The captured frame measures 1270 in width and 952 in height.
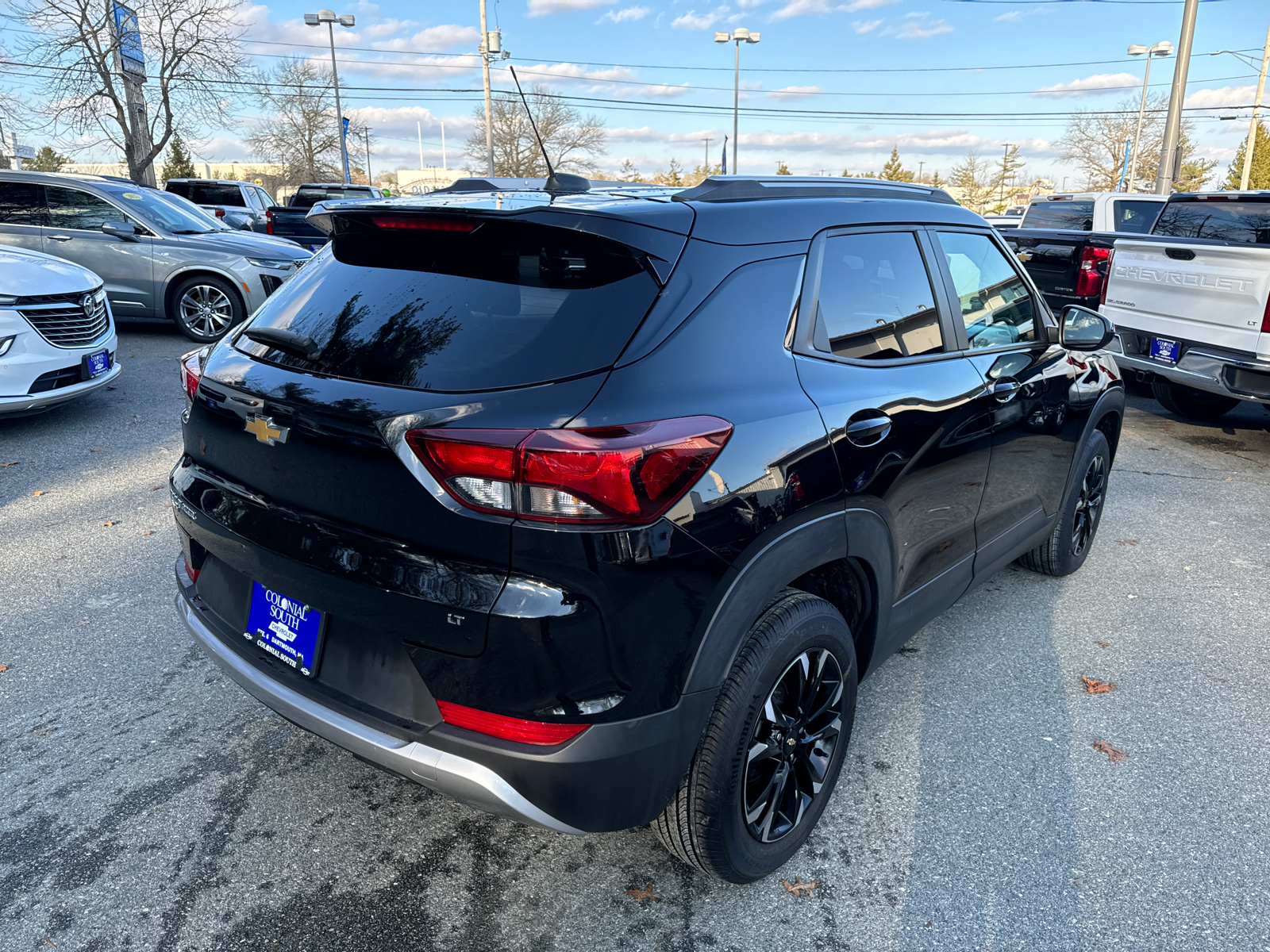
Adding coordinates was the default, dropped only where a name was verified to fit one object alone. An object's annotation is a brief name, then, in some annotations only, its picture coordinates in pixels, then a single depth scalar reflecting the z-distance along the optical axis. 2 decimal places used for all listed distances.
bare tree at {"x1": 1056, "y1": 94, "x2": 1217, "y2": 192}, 58.69
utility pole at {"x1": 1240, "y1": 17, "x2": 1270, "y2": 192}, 36.06
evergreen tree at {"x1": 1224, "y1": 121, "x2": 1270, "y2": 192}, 53.23
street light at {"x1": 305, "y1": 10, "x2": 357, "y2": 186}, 40.84
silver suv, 10.02
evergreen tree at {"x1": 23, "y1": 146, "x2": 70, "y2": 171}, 46.94
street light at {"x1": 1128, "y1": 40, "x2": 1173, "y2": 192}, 27.27
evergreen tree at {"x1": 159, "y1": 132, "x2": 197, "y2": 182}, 56.43
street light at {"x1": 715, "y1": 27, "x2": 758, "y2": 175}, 38.66
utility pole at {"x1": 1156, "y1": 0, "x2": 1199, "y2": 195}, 14.78
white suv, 6.08
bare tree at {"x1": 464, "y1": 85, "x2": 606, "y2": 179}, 51.38
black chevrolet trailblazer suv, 1.84
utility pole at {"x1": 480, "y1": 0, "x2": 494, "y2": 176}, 33.47
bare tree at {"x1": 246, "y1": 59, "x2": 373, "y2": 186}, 50.00
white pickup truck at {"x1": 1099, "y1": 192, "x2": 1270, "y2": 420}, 6.14
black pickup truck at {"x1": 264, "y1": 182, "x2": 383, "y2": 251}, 17.75
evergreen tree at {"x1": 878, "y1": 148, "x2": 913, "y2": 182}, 85.21
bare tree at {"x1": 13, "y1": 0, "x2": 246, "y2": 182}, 22.50
